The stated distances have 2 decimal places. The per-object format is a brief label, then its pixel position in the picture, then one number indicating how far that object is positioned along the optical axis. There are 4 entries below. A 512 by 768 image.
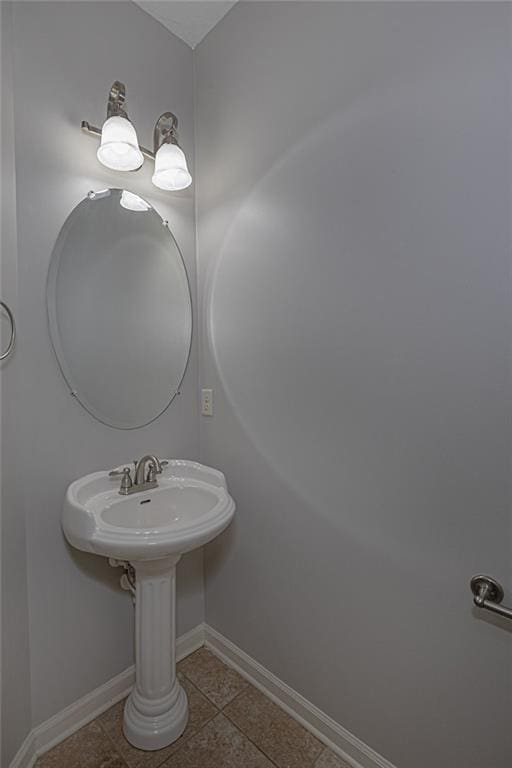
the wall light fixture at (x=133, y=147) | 1.28
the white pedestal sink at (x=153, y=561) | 1.18
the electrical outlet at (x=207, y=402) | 1.71
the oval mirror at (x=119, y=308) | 1.35
